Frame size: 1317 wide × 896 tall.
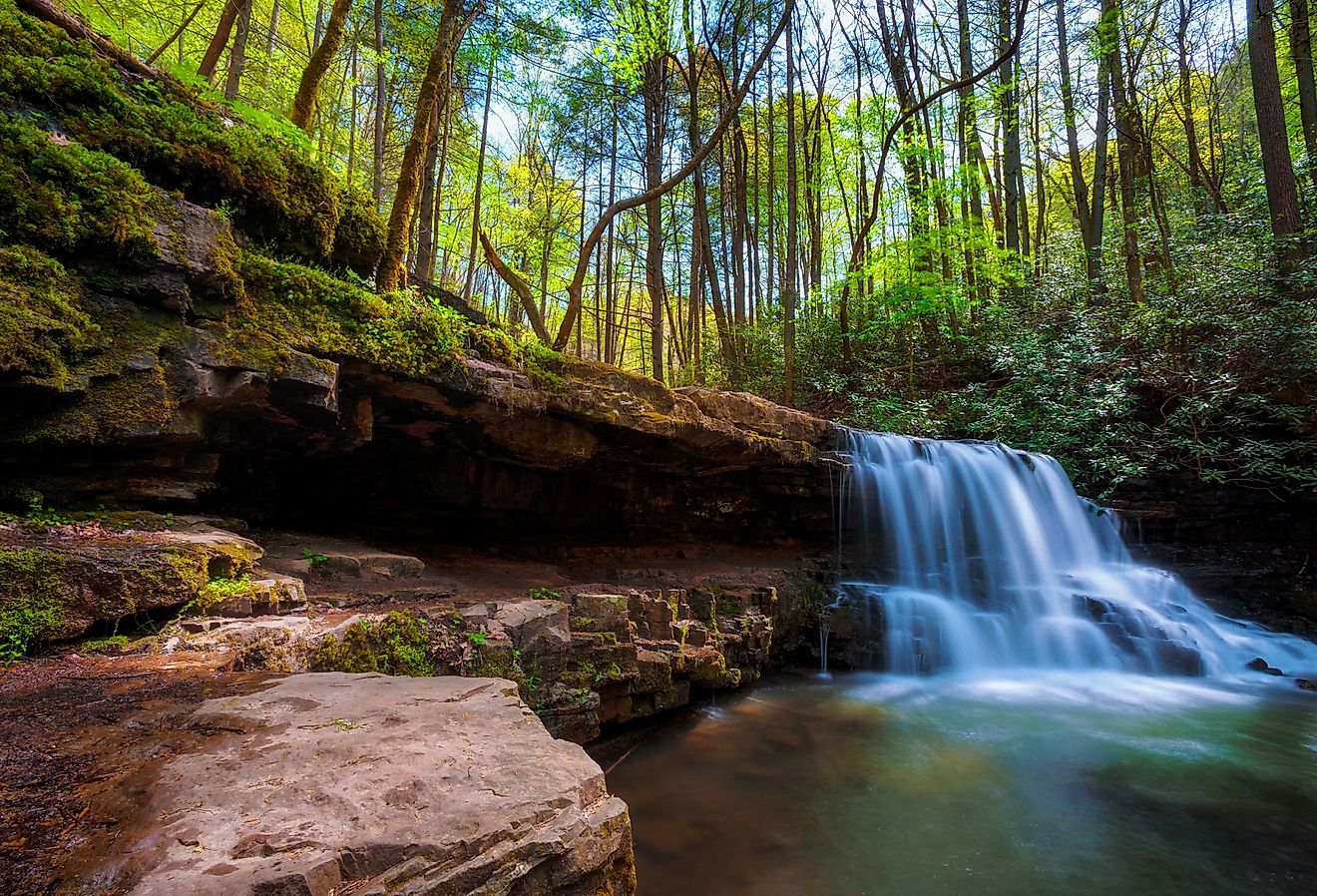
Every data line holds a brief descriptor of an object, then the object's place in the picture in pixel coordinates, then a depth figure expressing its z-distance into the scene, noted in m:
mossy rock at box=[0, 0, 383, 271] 3.82
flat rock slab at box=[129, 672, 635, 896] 1.31
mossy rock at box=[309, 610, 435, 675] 3.20
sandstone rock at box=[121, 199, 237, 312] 3.77
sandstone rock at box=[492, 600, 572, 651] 4.31
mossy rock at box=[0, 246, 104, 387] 3.05
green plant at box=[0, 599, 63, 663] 2.30
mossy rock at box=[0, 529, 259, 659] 2.37
